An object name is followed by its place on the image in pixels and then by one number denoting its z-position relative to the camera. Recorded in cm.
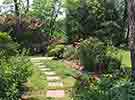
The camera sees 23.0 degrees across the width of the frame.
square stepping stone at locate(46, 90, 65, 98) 723
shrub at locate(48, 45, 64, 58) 1577
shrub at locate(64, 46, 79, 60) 1312
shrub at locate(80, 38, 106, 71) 1030
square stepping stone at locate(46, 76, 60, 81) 916
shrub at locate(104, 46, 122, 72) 984
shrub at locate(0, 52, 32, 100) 590
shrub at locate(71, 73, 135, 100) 490
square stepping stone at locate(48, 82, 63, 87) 832
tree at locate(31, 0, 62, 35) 2728
